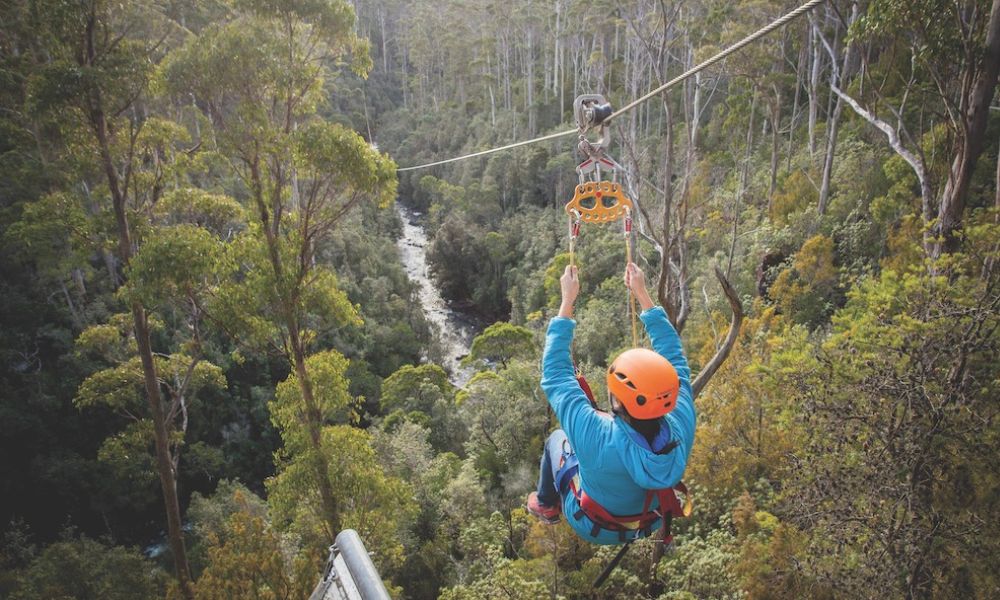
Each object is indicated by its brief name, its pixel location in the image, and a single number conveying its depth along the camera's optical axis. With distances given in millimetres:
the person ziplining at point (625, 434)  2244
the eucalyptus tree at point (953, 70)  4785
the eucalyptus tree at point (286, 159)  5977
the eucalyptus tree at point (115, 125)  5871
